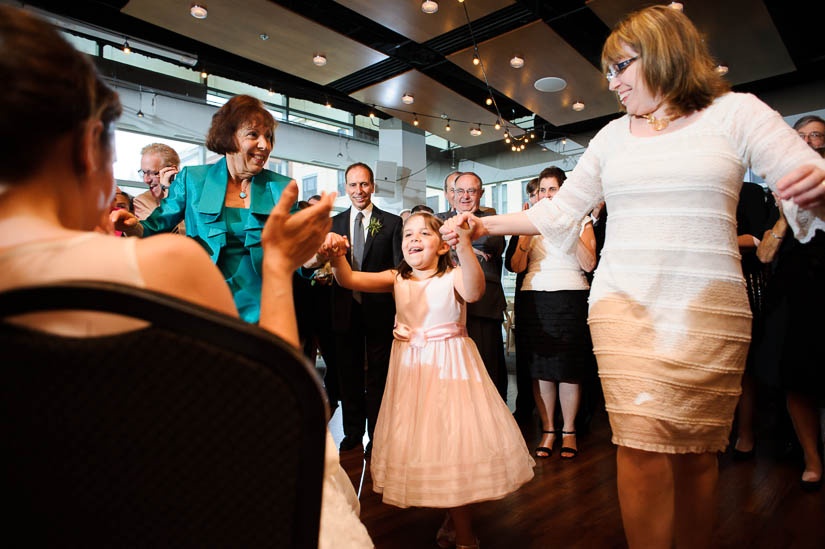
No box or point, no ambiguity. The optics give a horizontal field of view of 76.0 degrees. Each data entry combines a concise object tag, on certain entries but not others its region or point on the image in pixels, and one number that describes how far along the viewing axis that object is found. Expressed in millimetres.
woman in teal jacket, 1769
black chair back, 331
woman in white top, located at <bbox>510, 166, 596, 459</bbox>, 3131
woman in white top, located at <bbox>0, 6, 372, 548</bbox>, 407
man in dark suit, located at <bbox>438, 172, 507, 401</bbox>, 3506
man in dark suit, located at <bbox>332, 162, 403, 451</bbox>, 3342
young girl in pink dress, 1756
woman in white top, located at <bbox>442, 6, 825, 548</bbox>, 1247
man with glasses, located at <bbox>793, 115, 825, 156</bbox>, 2564
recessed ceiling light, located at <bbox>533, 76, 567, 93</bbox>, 6746
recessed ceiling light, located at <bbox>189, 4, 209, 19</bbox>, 5109
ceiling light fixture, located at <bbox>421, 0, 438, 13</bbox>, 5070
